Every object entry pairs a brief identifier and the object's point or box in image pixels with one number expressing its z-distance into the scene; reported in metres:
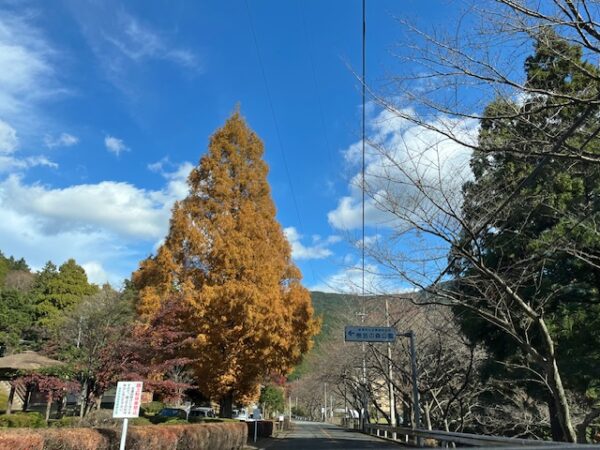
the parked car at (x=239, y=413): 40.47
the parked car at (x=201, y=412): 25.53
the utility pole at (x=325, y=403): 74.72
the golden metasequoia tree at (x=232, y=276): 15.88
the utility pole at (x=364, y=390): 25.43
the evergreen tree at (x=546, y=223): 7.89
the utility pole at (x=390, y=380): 23.48
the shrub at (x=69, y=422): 11.01
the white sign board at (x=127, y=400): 8.05
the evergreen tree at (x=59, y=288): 44.91
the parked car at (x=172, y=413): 19.85
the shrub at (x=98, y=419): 10.91
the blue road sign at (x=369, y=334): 16.30
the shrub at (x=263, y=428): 26.39
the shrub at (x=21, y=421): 13.45
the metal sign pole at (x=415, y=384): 17.14
